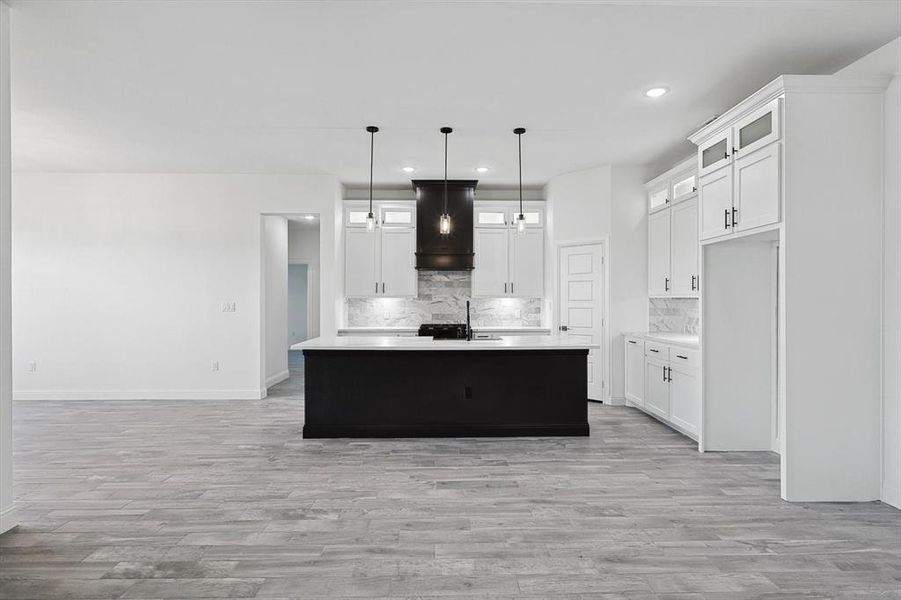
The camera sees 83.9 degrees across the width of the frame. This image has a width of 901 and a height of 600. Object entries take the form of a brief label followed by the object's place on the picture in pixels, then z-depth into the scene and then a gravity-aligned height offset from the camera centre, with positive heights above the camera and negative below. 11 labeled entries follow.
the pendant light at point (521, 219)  5.01 +0.81
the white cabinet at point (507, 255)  7.42 +0.66
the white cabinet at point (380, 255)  7.33 +0.65
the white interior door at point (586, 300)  6.45 +0.00
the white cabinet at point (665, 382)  4.62 -0.86
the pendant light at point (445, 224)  4.77 +0.72
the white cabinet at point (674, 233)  5.13 +0.74
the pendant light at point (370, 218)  4.91 +0.80
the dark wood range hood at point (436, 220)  7.19 +1.11
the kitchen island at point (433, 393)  4.81 -0.90
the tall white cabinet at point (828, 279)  3.22 +0.14
